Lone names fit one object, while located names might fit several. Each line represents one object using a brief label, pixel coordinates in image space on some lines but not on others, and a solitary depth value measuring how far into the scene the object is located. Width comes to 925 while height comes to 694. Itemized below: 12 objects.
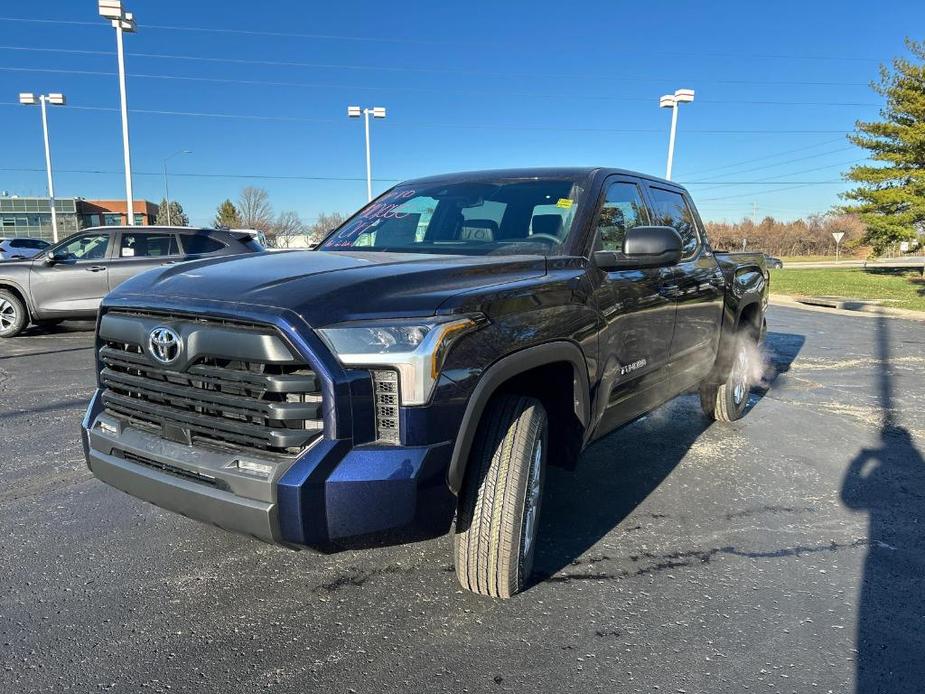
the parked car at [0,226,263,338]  9.35
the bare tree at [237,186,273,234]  65.25
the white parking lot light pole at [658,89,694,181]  24.44
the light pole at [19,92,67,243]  32.31
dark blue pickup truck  2.10
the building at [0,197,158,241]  63.00
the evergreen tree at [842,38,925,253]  23.47
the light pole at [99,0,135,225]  16.92
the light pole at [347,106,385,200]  28.55
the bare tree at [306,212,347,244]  62.73
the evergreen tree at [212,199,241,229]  73.62
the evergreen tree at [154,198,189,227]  65.31
